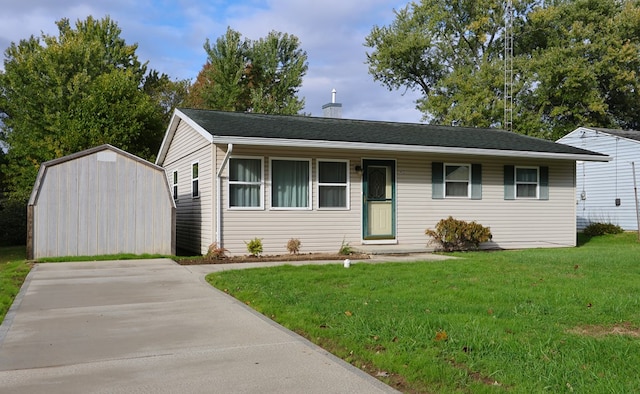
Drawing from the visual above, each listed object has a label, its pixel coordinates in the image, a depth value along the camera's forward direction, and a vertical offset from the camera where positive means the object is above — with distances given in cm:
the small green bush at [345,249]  1340 -113
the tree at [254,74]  3309 +804
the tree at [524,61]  3216 +887
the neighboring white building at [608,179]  2216 +100
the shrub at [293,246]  1306 -101
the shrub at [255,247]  1248 -99
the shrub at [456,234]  1443 -82
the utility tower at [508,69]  3130 +778
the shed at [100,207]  1204 -7
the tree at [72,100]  2234 +479
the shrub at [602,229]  2155 -105
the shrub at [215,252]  1214 -109
